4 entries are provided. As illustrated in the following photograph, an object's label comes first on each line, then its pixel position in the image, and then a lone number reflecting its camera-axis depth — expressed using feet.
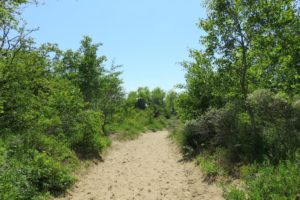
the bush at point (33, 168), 17.24
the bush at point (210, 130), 30.45
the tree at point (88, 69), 53.55
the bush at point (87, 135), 36.11
